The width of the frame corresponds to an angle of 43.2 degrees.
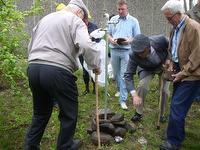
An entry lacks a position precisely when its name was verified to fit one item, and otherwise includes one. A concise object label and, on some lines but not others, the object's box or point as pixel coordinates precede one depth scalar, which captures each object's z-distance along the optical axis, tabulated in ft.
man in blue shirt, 14.97
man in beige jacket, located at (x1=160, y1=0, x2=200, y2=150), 10.85
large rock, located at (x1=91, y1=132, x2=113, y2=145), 11.99
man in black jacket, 11.82
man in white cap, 9.88
